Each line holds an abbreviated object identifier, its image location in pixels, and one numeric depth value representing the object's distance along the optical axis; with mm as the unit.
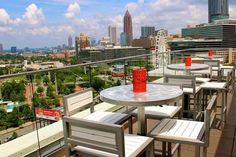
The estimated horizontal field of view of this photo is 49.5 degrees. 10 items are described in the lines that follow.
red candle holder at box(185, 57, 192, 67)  5480
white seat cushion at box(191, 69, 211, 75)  6149
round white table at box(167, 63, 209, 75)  5133
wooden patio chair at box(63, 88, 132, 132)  2819
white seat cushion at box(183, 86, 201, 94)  4109
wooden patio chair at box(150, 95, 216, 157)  2221
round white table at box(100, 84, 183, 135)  2355
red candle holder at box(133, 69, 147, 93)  2654
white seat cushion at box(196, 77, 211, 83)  5283
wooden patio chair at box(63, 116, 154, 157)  1739
